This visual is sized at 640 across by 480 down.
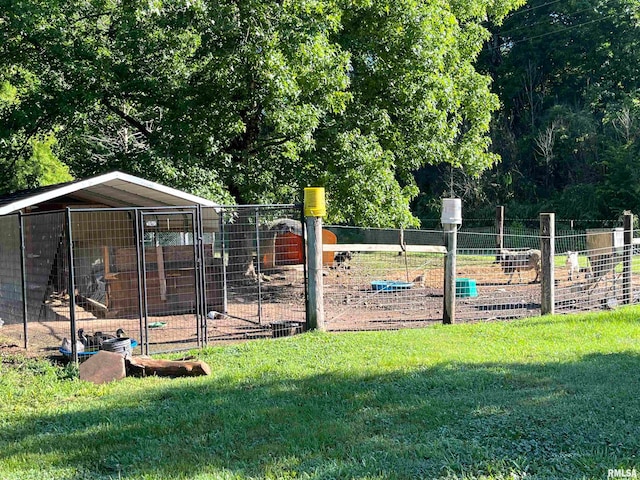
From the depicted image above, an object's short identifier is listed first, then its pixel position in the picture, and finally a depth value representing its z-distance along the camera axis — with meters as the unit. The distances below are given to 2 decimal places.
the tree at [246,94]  13.15
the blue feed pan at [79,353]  7.93
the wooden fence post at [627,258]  11.72
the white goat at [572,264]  12.54
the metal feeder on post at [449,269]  10.01
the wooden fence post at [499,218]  23.62
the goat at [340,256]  17.97
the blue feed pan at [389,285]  12.69
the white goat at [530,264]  15.95
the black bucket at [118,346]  7.84
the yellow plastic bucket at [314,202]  9.51
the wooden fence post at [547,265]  10.52
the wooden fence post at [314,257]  9.55
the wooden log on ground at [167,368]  6.99
